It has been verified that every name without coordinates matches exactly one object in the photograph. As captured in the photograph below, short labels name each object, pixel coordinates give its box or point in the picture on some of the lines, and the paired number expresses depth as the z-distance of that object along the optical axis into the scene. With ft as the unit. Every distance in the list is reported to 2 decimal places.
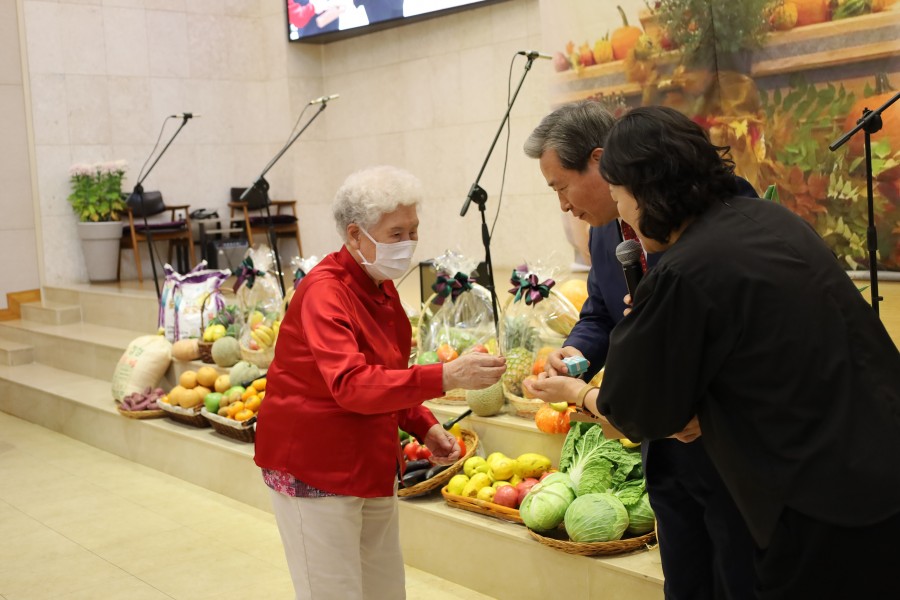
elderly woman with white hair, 7.68
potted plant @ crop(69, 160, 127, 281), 30.25
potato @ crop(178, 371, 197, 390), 17.98
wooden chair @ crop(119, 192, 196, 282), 30.32
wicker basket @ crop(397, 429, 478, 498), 12.30
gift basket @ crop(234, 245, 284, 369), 17.61
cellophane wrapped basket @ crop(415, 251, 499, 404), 14.33
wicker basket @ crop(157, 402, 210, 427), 17.16
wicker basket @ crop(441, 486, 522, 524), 11.19
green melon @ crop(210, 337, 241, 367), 18.44
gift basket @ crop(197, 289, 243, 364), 19.20
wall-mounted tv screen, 29.66
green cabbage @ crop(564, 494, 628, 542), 10.00
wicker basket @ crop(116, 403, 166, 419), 18.19
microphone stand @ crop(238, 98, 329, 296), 19.67
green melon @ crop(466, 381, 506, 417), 13.32
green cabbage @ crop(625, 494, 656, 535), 10.26
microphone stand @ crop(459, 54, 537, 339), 13.76
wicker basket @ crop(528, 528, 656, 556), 9.95
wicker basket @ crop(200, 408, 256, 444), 15.69
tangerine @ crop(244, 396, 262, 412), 16.06
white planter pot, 30.50
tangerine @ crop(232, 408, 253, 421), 15.87
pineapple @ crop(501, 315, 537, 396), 13.29
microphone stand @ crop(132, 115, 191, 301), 26.57
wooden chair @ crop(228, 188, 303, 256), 32.83
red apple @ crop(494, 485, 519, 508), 11.44
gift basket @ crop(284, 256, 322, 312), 17.56
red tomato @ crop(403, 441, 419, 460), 13.14
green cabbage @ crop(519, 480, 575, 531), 10.53
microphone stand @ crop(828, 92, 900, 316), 11.07
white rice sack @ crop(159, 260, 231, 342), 20.03
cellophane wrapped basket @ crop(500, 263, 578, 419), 13.20
